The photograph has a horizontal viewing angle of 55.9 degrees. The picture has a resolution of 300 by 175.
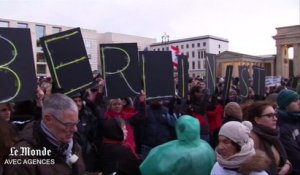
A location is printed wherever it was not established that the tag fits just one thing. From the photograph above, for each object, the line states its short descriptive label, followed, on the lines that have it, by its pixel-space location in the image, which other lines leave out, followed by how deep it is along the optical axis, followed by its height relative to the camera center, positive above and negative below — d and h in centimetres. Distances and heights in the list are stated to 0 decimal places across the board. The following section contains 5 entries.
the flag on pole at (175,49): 1039 +71
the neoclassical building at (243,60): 4046 +95
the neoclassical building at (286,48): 3905 +247
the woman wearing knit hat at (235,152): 185 -58
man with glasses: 148 -41
